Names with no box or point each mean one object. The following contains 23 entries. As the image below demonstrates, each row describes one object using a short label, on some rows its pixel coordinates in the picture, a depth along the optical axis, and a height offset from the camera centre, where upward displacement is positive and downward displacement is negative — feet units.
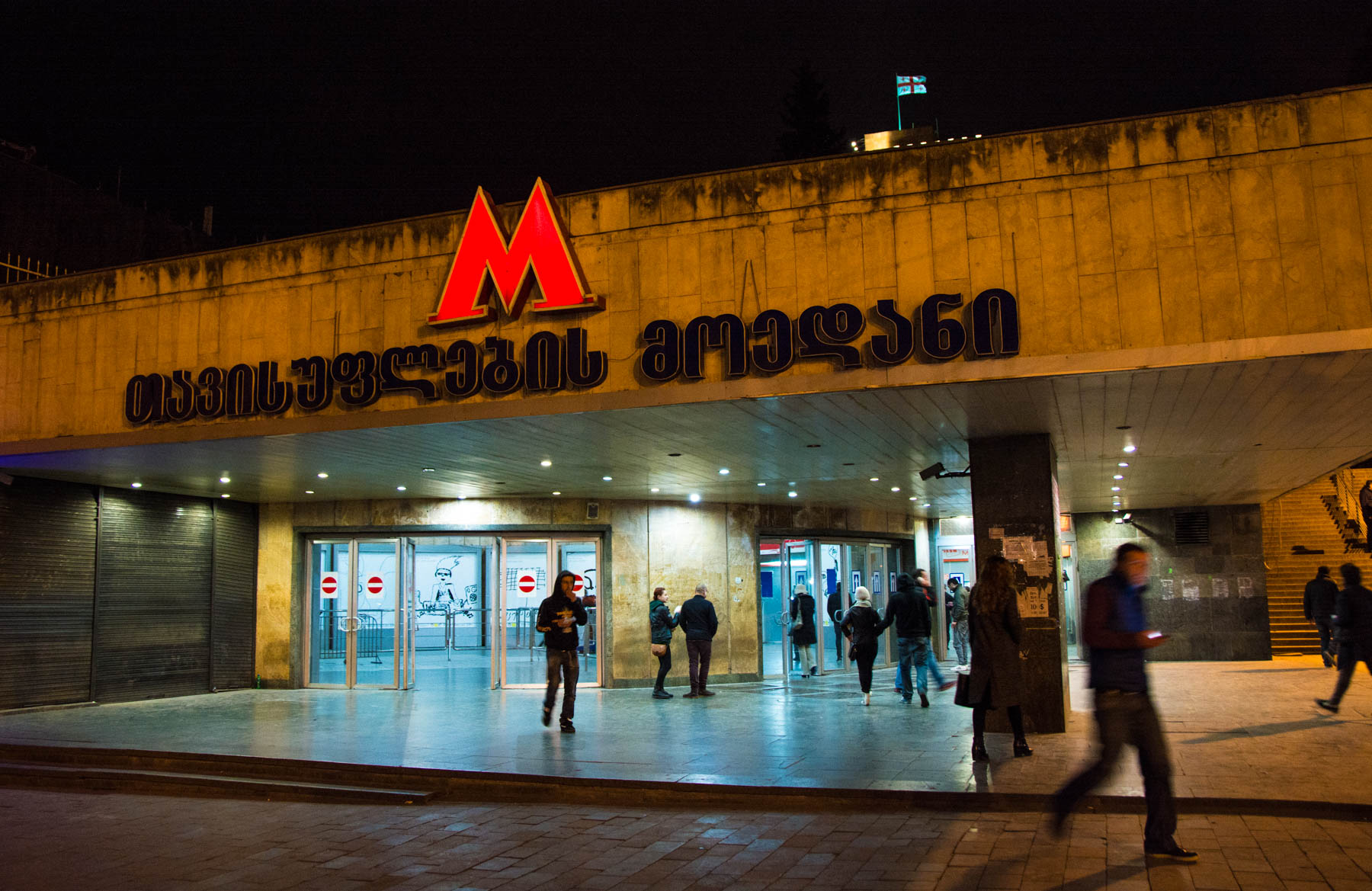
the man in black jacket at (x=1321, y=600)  50.01 -2.60
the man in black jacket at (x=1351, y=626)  33.07 -2.61
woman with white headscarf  43.01 -3.11
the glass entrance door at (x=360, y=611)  56.75 -1.89
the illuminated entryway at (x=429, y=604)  56.39 -1.61
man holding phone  17.83 -2.77
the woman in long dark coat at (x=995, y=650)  28.73 -2.65
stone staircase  67.56 -0.12
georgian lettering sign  28.99 +7.08
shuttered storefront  46.34 -0.46
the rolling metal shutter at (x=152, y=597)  50.24 -0.64
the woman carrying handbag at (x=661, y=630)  48.26 -2.93
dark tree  142.10 +63.45
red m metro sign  32.94 +10.25
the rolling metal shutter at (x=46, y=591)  45.70 -0.17
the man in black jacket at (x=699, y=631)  47.55 -3.03
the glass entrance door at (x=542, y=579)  56.54 -0.40
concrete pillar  33.58 +0.58
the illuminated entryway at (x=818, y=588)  59.82 -1.51
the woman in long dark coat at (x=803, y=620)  54.80 -3.08
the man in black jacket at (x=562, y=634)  36.63 -2.29
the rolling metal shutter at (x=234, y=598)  55.83 -0.89
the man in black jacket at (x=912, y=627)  41.39 -2.77
